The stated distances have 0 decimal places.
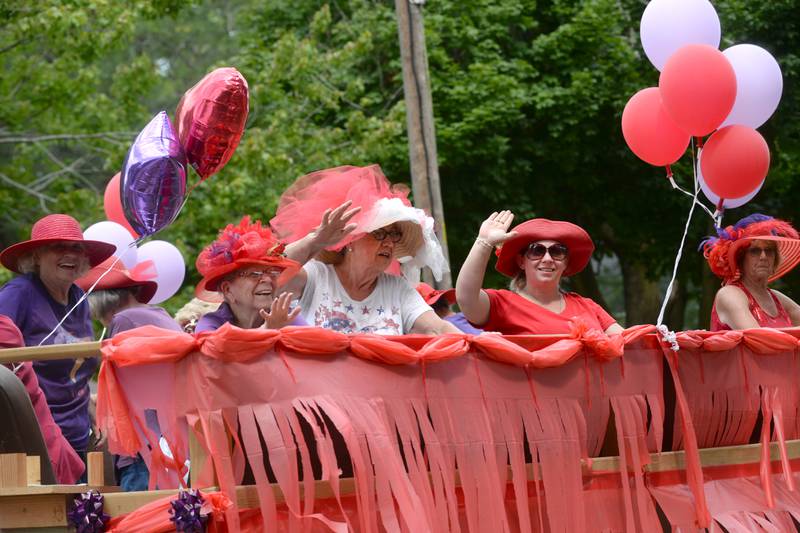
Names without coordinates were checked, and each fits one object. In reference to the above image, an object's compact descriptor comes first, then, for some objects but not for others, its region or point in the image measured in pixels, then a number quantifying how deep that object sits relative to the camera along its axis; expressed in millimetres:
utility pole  20422
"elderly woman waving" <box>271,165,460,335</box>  10203
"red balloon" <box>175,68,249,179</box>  10422
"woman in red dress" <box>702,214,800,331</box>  12594
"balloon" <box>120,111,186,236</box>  10359
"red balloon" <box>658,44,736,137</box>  12602
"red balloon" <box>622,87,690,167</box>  13266
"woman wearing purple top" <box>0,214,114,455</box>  10750
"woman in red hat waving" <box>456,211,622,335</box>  10977
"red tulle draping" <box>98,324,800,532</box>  7570
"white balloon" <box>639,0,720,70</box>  13453
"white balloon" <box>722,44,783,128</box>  13391
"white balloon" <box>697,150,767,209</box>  13359
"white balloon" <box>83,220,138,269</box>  13789
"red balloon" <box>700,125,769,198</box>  13039
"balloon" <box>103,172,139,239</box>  14328
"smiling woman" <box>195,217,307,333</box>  9922
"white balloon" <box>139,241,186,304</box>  15078
